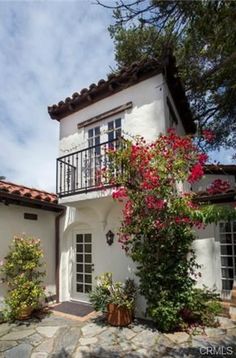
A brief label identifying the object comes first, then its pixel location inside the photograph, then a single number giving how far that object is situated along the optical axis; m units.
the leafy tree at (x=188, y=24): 4.55
